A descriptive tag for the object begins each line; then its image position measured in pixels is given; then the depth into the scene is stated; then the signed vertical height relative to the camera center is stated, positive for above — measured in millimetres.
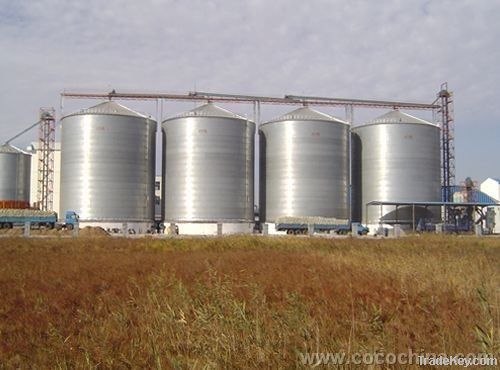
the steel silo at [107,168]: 54312 +4077
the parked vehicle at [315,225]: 52469 -2501
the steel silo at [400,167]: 58469 +4748
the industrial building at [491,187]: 86250 +3380
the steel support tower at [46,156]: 72188 +7186
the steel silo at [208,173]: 54375 +3524
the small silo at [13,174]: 74625 +4350
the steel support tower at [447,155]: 68250 +7334
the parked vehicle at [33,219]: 52672 -2059
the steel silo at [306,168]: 56438 +4463
